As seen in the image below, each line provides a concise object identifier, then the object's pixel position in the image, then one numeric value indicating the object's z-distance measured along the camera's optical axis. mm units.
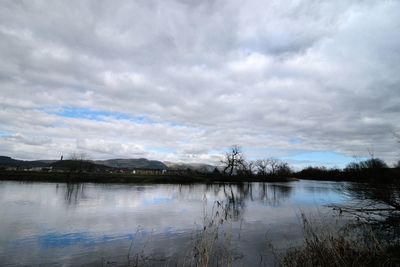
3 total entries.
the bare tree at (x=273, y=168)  116906
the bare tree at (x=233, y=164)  87125
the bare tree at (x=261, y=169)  108375
